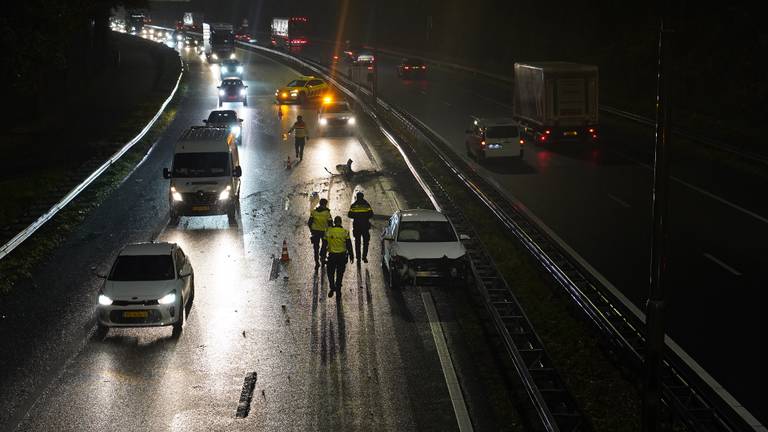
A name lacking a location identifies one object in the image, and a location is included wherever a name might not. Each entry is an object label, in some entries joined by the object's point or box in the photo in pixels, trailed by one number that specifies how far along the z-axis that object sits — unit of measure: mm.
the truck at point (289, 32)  115125
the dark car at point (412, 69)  83625
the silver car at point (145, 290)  19016
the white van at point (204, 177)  29141
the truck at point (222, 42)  105150
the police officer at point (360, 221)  23562
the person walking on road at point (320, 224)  23445
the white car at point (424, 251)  21688
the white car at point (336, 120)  50688
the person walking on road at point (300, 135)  40312
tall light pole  12312
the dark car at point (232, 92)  61844
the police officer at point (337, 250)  21234
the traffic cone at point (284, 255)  24742
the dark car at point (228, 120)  47219
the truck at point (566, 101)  43906
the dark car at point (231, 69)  80625
